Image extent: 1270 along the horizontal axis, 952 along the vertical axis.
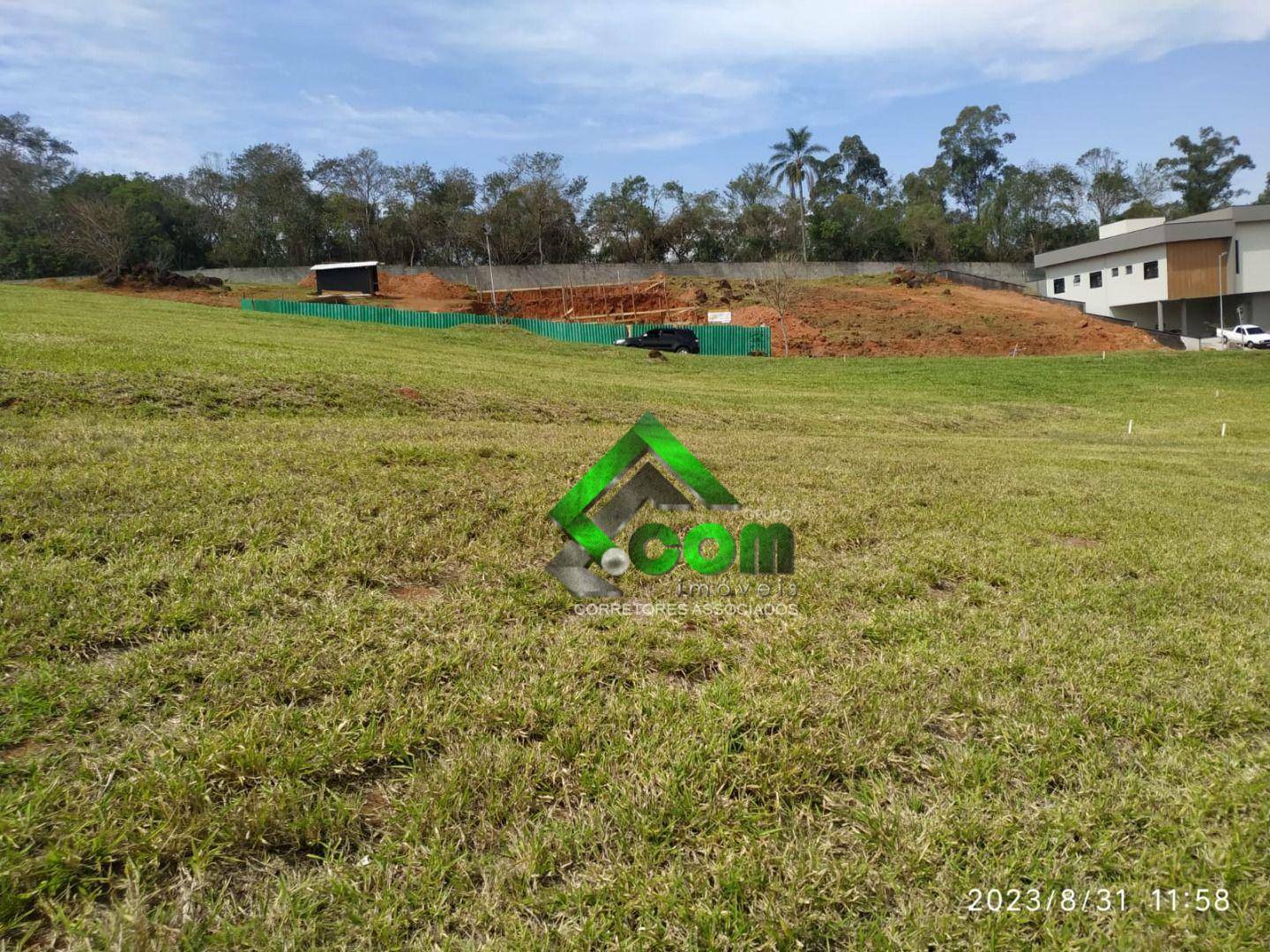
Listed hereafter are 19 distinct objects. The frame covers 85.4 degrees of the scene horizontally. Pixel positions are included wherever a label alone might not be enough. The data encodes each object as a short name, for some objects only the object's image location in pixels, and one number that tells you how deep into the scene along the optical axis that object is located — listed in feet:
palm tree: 220.23
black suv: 104.27
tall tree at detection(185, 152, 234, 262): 186.80
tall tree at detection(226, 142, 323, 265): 182.50
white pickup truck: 114.62
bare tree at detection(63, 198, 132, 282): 145.18
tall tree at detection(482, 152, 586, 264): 184.96
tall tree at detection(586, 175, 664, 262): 199.31
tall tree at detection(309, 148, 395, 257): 185.47
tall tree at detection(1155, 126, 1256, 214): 251.19
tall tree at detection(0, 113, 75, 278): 153.79
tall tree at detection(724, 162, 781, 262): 213.66
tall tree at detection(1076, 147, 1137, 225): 242.58
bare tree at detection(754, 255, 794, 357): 127.75
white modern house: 130.00
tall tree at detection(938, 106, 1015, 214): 279.69
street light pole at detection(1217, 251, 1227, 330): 129.18
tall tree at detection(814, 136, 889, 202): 281.74
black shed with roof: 135.13
